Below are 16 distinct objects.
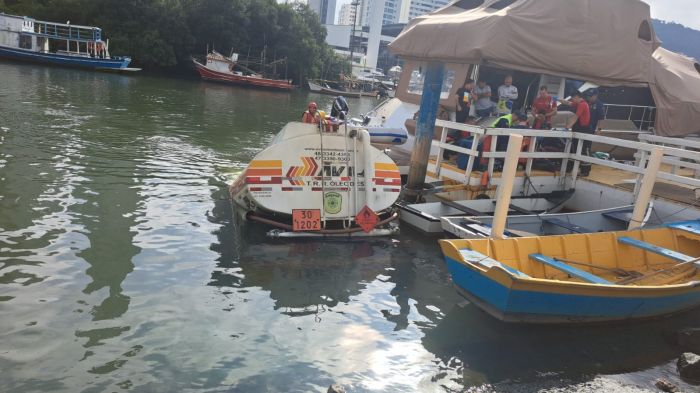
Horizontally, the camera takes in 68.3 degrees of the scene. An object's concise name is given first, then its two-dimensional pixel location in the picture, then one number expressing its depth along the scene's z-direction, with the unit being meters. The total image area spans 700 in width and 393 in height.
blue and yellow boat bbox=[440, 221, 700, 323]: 6.54
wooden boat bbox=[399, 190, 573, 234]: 10.54
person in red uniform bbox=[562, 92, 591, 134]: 12.73
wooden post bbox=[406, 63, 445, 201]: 11.48
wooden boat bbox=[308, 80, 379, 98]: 65.69
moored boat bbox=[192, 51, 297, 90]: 53.56
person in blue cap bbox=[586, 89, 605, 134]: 13.60
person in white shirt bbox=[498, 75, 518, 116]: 13.57
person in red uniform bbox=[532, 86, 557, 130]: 12.66
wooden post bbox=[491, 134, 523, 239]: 7.89
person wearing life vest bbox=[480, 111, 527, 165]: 11.94
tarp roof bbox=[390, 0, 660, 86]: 11.27
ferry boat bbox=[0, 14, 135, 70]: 44.91
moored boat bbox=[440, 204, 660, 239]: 9.22
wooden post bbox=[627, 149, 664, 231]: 9.35
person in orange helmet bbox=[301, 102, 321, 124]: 11.07
